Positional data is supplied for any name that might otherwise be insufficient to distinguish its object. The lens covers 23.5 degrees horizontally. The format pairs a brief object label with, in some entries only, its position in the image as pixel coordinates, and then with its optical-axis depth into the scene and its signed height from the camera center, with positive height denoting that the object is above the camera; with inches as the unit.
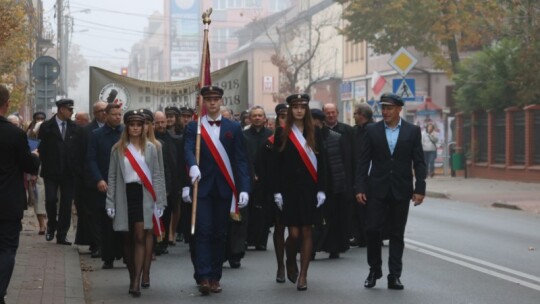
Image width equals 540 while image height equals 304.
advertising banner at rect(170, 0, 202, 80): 7352.4 +366.9
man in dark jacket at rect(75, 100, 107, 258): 606.2 -40.4
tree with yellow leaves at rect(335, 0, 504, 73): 1849.2 +149.8
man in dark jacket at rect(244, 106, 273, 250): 634.8 -39.2
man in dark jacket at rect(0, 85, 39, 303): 377.7 -17.3
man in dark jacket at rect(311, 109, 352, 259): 587.5 -46.1
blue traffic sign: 1295.5 +37.9
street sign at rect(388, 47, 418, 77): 1301.7 +63.9
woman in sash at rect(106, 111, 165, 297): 468.1 -24.4
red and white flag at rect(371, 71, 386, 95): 1545.5 +49.9
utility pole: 2443.4 +176.9
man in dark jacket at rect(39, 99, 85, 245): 661.9 -19.0
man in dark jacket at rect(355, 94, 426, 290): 471.5 -19.3
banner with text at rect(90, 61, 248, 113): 877.8 +23.4
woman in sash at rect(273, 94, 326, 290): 479.2 -18.4
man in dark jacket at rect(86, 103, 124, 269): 523.8 -11.0
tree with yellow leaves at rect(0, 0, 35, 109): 729.6 +56.3
